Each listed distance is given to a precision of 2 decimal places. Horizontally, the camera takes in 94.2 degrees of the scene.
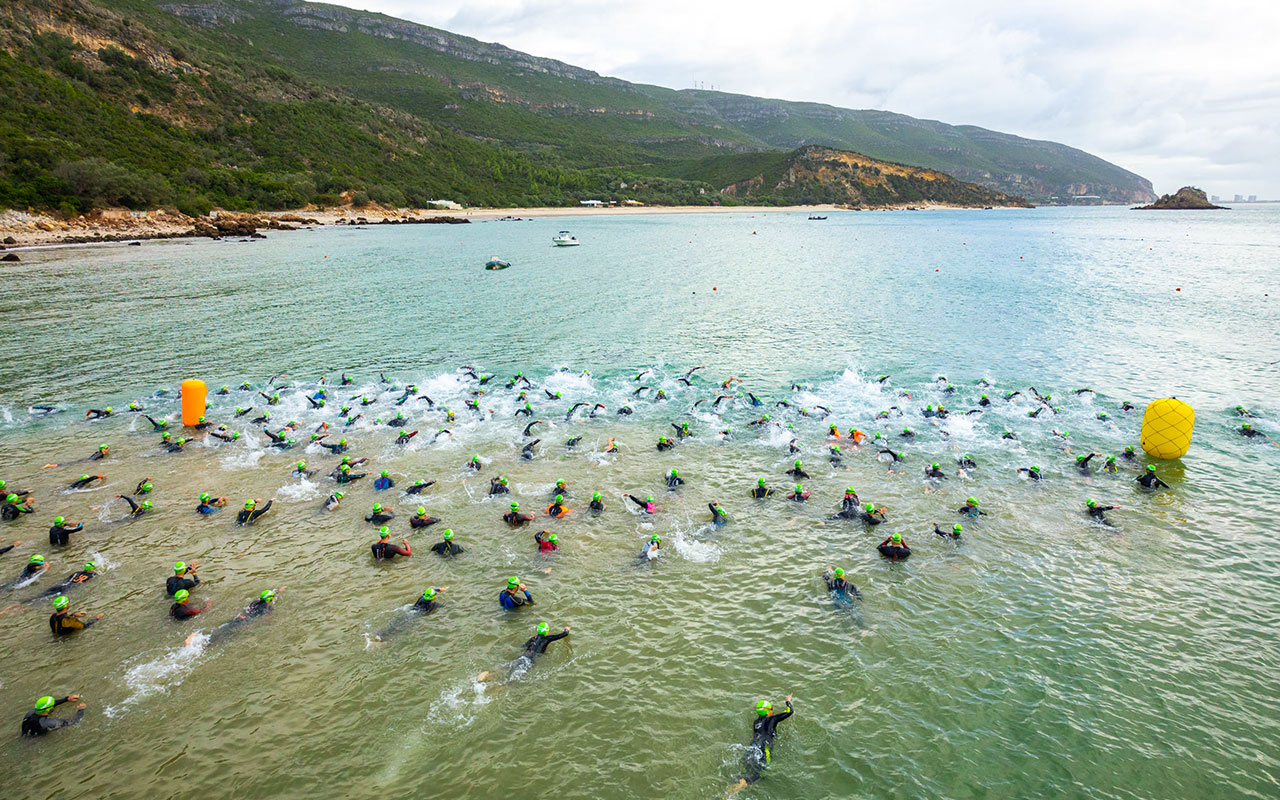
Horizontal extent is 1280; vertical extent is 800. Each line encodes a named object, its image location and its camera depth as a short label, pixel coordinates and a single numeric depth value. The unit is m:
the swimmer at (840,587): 14.55
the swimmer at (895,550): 16.02
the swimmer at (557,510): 18.31
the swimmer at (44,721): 10.81
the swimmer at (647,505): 18.56
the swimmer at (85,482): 20.23
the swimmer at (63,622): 13.38
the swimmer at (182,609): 13.90
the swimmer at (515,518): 17.84
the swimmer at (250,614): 13.49
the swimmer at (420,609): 13.82
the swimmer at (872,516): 17.70
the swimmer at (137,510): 18.39
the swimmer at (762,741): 10.20
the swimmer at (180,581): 14.62
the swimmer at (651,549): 16.39
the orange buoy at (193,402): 25.23
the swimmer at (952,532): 16.69
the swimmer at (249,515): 18.05
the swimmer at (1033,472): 20.23
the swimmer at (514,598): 14.23
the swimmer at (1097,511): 17.75
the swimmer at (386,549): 16.23
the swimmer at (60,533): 16.89
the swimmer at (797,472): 20.48
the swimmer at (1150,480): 19.64
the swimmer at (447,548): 16.52
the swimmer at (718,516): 17.92
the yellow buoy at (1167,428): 20.91
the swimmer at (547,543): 16.67
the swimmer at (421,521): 17.55
